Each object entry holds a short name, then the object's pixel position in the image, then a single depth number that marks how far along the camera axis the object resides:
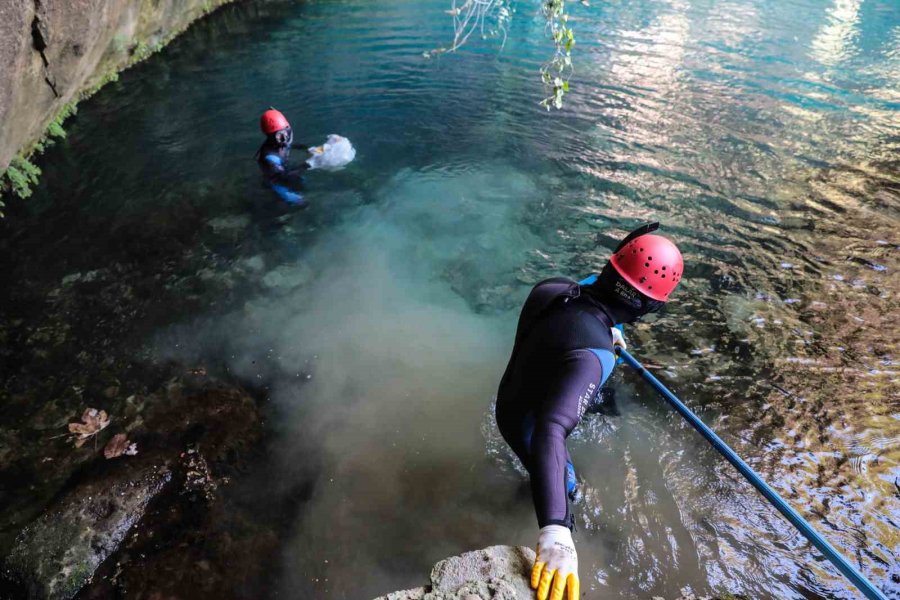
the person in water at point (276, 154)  6.50
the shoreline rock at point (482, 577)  2.05
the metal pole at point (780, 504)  2.00
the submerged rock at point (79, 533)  3.12
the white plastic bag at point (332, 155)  7.76
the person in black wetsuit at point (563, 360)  2.16
